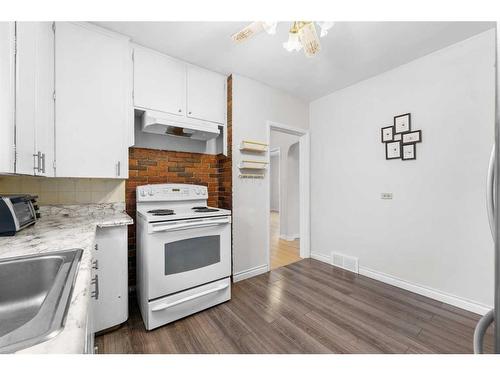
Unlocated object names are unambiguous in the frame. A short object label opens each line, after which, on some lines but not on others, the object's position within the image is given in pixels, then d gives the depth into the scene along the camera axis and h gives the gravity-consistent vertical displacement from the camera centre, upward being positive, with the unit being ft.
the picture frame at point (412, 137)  7.41 +1.74
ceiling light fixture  4.29 +3.09
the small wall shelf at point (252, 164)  8.53 +0.91
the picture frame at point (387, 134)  8.11 +2.00
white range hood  6.64 +1.96
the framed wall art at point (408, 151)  7.53 +1.25
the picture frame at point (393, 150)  7.92 +1.36
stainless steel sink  2.06 -1.09
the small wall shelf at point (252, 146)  8.42 +1.61
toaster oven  3.86 -0.49
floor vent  9.18 -3.21
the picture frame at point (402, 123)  7.64 +2.27
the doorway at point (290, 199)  11.16 -0.73
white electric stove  5.57 -1.96
